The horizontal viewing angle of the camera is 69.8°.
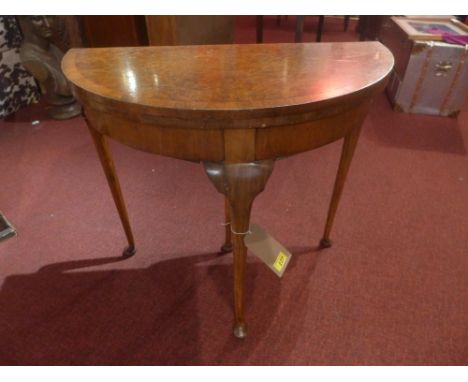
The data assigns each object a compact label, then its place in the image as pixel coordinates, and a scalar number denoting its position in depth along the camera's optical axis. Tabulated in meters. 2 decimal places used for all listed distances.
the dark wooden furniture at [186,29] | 1.78
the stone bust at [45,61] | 1.74
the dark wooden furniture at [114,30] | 2.05
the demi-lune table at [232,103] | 0.51
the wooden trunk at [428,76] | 1.74
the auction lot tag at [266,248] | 0.78
